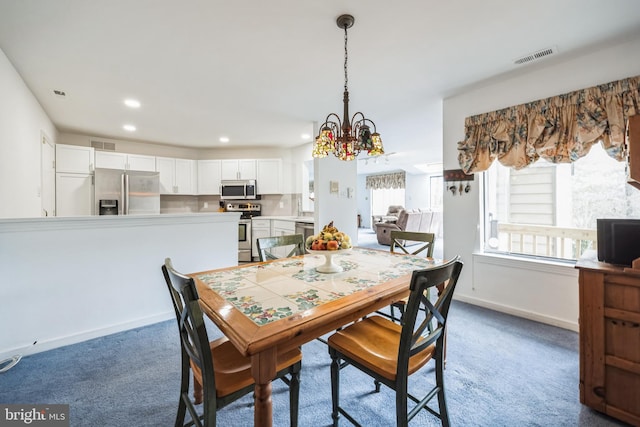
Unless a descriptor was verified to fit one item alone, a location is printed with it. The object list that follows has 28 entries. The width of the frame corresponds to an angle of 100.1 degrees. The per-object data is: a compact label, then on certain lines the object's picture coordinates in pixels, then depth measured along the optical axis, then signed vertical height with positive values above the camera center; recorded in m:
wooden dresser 1.38 -0.70
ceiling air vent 2.24 +1.35
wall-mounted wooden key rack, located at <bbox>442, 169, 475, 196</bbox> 3.11 +0.37
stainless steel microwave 5.67 +0.50
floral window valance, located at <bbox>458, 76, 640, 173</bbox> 2.12 +0.76
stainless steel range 5.48 -0.56
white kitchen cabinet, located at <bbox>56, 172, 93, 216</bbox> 4.17 +0.32
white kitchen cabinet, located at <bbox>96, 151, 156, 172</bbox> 4.73 +0.96
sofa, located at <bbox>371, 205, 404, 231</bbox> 8.91 -0.05
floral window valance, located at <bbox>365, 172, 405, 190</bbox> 9.94 +1.21
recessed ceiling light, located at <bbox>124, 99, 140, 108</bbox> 3.30 +1.39
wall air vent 4.83 +1.25
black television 1.56 -0.18
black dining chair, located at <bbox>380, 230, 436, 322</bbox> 2.31 -0.24
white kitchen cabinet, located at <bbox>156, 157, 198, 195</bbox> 5.35 +0.78
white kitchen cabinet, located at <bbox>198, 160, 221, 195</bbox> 5.77 +0.82
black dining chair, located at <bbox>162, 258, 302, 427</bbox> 0.98 -0.69
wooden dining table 0.96 -0.41
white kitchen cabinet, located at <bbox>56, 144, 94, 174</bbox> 4.14 +0.88
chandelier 1.84 +0.51
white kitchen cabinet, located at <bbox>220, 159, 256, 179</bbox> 5.77 +0.94
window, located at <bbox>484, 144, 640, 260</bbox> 2.46 +0.07
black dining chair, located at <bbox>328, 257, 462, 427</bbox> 1.09 -0.67
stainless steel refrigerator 4.59 +0.42
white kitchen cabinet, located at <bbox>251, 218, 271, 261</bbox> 5.58 -0.35
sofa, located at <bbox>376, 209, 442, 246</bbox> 7.08 -0.33
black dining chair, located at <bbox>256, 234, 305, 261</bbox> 2.14 -0.26
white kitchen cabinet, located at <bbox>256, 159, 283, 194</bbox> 5.80 +0.83
